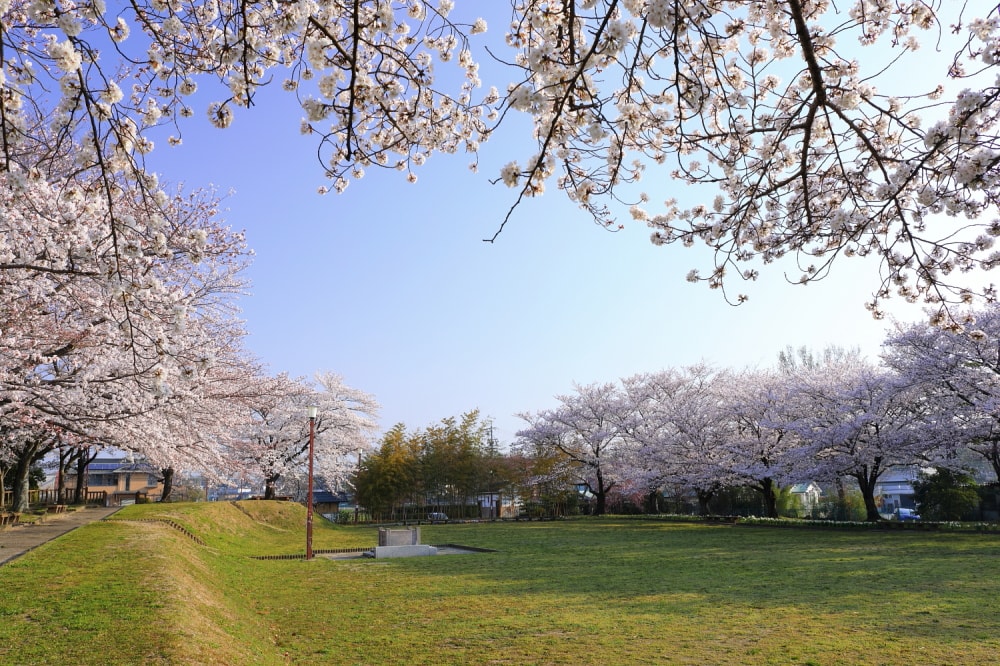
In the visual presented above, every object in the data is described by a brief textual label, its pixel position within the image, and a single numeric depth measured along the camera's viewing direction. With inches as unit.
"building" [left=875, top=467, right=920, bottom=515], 1681.8
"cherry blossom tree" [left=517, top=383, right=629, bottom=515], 1424.7
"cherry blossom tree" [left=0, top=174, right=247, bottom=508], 332.5
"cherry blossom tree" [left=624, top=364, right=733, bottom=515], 1162.6
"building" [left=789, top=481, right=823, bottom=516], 1413.6
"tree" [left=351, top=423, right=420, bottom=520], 1390.3
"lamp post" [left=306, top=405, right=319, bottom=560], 554.6
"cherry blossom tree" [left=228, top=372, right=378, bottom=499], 1288.1
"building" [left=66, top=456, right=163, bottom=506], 2139.5
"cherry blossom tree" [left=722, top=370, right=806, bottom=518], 1008.9
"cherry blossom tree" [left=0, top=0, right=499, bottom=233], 131.9
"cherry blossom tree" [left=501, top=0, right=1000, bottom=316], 136.5
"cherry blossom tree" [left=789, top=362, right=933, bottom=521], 816.3
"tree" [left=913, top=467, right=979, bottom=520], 906.7
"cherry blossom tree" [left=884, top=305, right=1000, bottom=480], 714.2
